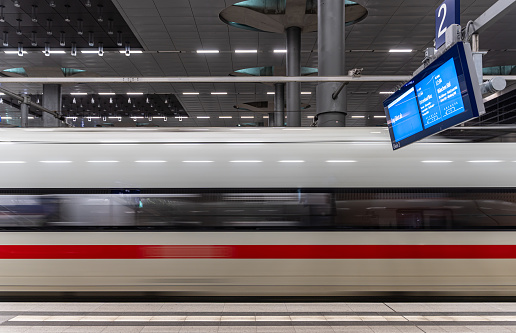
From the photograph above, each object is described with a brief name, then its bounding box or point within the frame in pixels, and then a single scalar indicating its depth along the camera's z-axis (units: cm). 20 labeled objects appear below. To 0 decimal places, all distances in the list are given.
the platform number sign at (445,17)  399
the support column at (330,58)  795
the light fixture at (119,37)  1541
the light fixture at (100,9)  1322
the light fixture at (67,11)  1330
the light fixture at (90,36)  1518
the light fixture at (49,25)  1432
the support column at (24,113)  752
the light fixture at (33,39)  1562
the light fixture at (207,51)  1742
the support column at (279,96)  2149
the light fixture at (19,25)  1406
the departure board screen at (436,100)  334
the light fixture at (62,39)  1559
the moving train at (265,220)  494
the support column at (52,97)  2153
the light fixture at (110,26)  1436
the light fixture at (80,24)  1430
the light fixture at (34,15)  1326
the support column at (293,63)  1480
